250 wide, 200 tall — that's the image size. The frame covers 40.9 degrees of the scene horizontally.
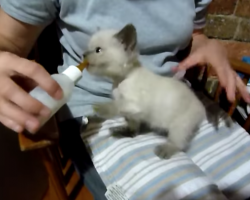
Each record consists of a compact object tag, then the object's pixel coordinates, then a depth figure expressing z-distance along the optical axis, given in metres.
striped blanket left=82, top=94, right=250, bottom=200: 0.56
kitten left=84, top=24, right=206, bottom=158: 0.62
